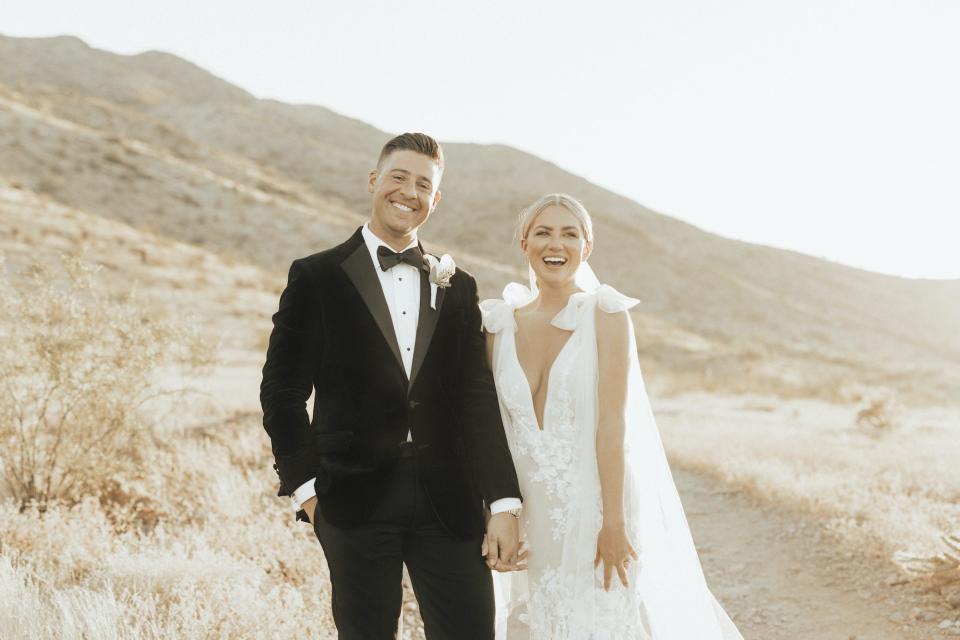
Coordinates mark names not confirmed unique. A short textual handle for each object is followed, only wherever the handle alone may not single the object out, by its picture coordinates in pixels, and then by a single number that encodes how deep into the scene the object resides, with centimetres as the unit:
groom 233
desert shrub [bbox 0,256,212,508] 546
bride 270
